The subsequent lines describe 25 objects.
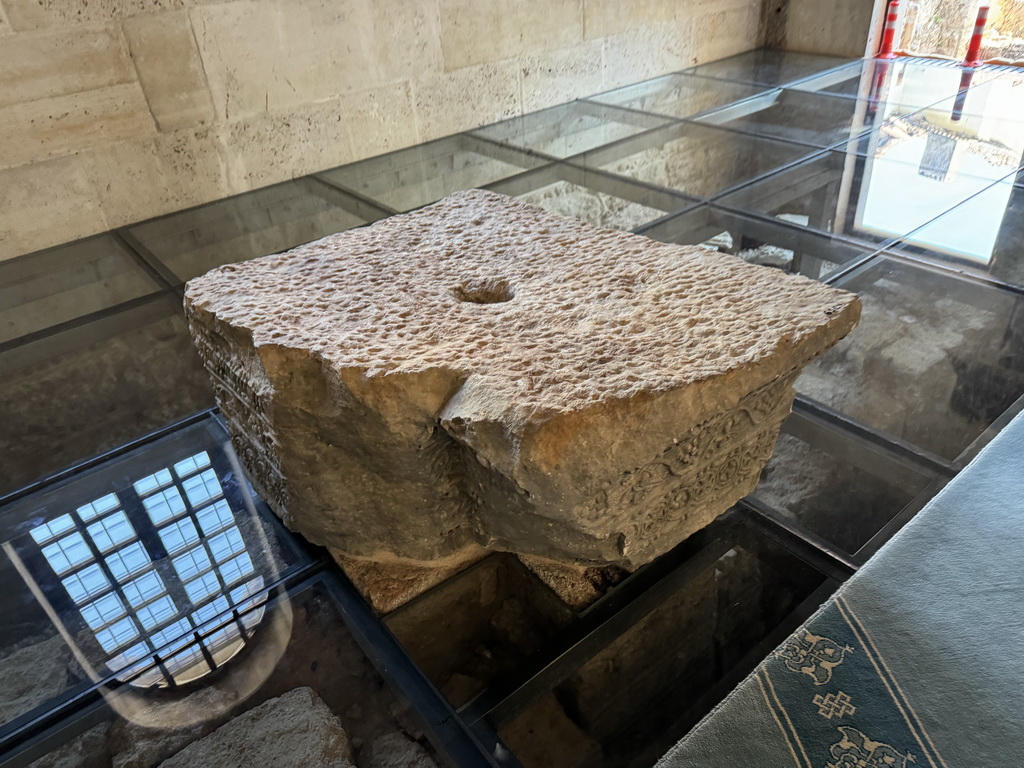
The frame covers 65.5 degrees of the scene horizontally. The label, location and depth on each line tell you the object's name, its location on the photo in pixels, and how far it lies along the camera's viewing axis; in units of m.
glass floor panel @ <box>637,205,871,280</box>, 3.22
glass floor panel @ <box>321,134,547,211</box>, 4.07
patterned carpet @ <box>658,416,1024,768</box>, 1.45
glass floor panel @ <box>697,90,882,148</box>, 4.55
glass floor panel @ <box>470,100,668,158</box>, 4.61
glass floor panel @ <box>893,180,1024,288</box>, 3.15
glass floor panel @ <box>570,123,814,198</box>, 4.02
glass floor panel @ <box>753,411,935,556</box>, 2.02
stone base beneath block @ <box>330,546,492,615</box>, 1.88
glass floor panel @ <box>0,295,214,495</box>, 2.49
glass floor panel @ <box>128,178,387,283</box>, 3.63
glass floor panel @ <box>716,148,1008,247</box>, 3.53
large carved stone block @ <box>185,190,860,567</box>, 1.44
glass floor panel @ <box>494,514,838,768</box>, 1.62
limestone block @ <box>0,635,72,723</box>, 1.72
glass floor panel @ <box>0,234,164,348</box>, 3.26
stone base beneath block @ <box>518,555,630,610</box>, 1.87
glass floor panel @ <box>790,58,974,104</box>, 5.17
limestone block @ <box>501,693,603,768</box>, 1.59
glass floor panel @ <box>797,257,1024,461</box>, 2.38
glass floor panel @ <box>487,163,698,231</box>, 3.63
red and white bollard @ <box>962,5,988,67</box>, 5.67
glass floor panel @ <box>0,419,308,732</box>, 1.81
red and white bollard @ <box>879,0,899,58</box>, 6.16
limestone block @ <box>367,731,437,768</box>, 1.55
